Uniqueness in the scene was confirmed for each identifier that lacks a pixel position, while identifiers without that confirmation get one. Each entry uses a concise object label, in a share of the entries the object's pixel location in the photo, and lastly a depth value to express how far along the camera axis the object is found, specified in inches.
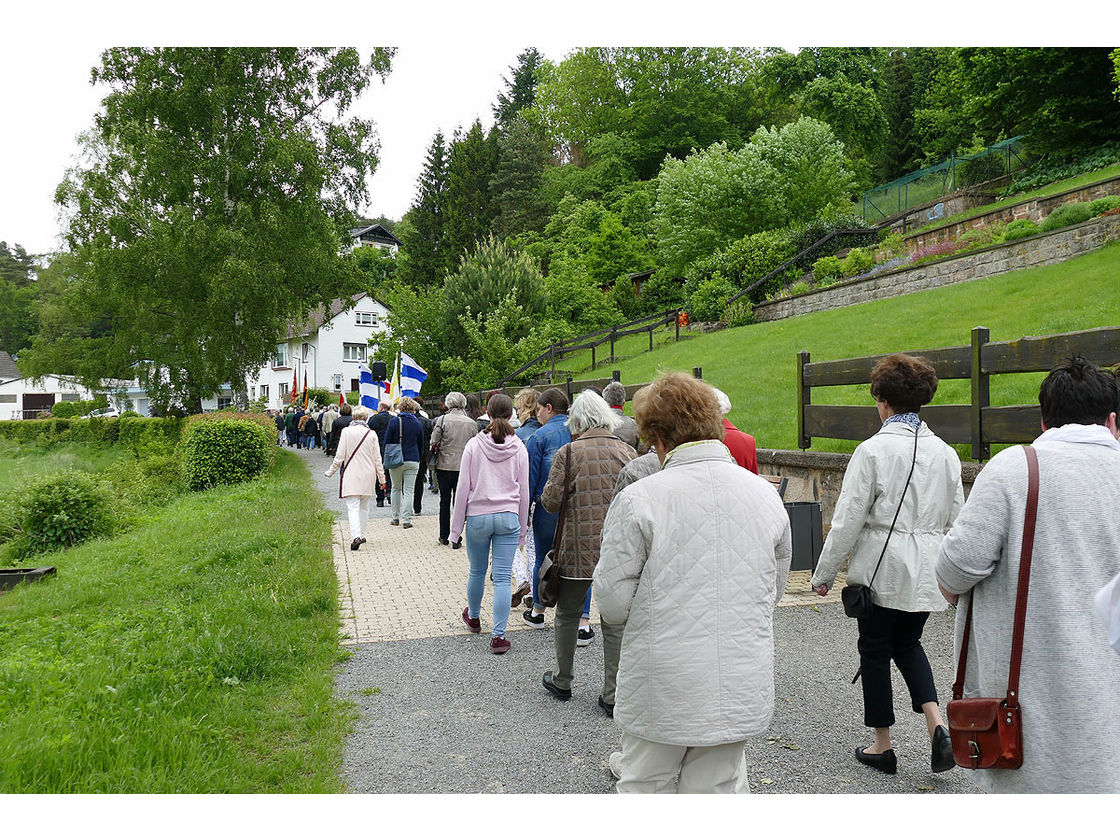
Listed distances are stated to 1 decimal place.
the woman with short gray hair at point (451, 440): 397.1
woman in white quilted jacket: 100.4
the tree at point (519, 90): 2472.9
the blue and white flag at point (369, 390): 713.6
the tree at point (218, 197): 938.7
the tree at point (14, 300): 3511.3
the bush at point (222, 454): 708.7
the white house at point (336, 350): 2285.9
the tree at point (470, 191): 1966.0
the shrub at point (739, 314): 978.7
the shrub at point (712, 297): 1035.9
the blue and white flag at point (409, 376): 654.5
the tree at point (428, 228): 1996.8
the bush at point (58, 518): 532.1
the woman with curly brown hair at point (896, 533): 146.0
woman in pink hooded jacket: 238.4
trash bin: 282.2
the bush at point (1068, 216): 623.2
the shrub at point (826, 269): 919.7
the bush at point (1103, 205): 606.2
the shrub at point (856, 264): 891.4
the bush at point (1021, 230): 664.4
